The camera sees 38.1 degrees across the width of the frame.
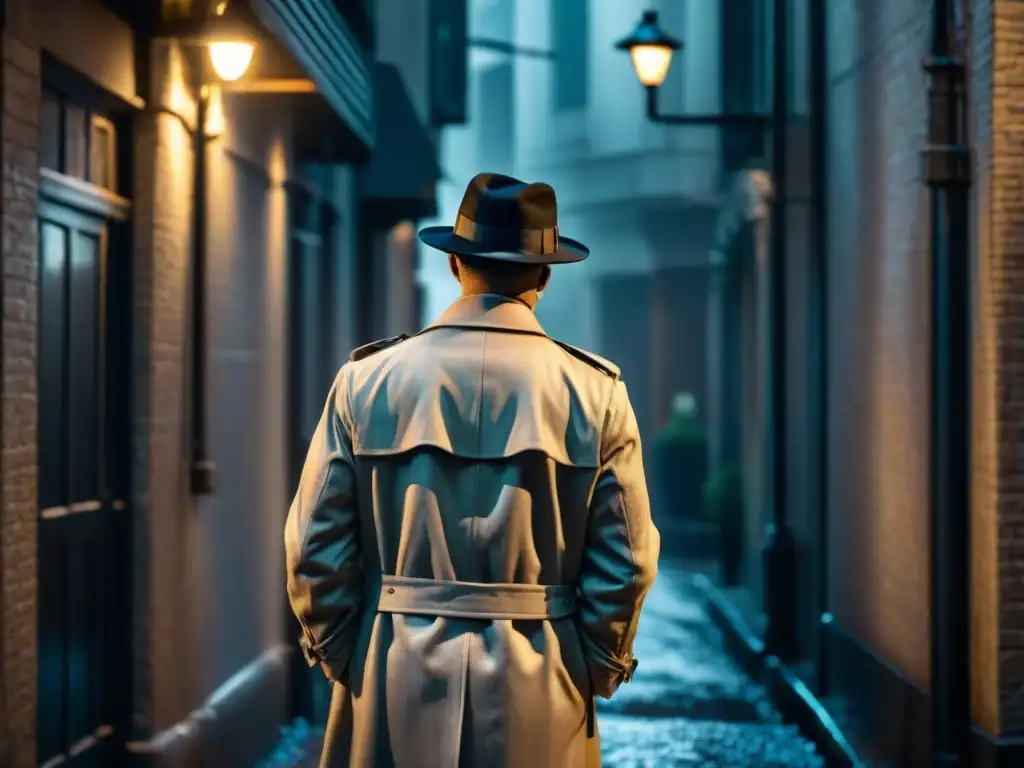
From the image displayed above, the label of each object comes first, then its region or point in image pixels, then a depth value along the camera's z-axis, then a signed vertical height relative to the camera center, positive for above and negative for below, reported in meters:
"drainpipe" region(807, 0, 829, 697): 10.15 +0.65
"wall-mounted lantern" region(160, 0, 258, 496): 7.11 +0.54
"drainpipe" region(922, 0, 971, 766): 6.67 +0.01
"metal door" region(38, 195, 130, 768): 5.90 -0.46
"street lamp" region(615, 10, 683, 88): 11.68 +2.70
